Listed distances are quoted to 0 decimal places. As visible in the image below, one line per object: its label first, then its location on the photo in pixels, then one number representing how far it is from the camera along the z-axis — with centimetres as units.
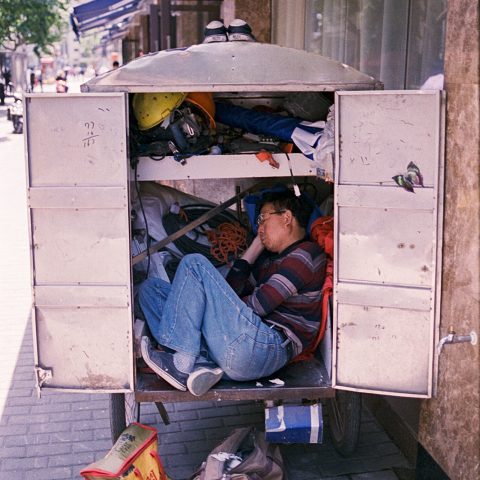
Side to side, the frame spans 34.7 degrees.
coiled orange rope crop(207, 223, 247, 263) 461
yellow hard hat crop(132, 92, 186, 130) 383
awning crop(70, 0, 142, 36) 1245
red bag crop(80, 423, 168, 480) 336
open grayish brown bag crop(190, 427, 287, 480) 359
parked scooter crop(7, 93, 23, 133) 2086
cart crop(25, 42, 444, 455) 333
